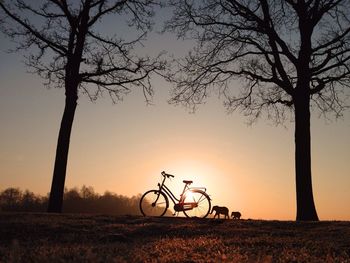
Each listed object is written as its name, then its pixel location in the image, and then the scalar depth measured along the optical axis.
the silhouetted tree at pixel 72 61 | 19.80
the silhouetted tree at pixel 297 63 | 19.19
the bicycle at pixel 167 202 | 18.27
